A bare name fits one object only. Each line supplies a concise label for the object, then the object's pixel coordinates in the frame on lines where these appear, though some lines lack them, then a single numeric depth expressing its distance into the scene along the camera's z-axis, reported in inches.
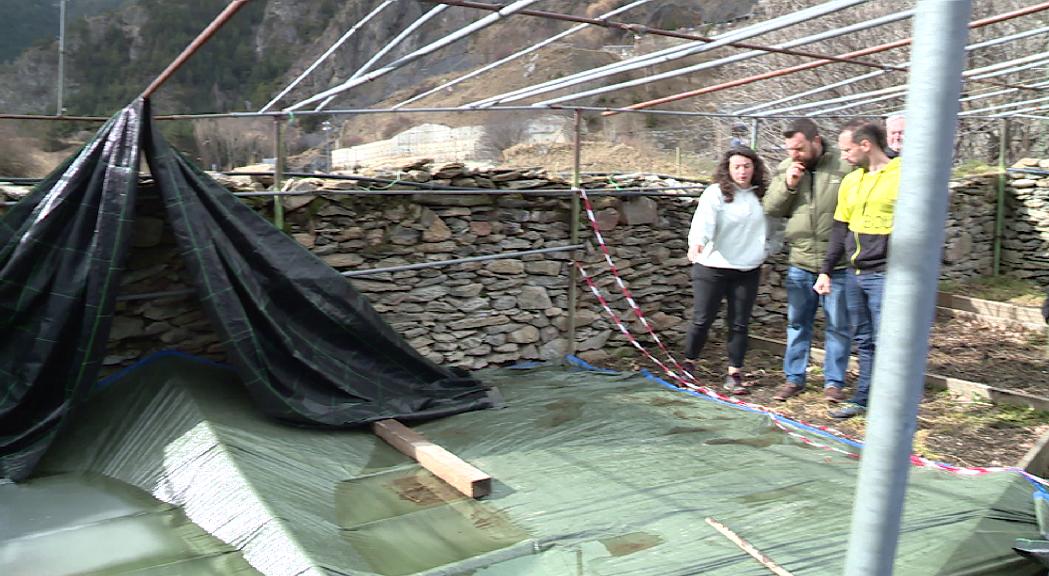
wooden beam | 124.7
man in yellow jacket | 157.2
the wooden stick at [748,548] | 97.1
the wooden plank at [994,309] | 266.2
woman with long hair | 182.9
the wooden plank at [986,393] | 169.6
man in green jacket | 175.6
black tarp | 133.7
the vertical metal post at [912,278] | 47.6
